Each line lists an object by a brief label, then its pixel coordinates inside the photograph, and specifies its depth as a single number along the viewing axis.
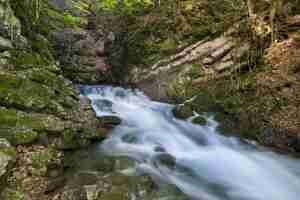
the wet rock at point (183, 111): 11.79
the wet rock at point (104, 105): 12.60
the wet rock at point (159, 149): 9.09
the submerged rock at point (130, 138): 9.55
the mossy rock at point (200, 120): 11.25
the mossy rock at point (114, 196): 5.53
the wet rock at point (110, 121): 10.15
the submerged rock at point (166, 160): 7.89
